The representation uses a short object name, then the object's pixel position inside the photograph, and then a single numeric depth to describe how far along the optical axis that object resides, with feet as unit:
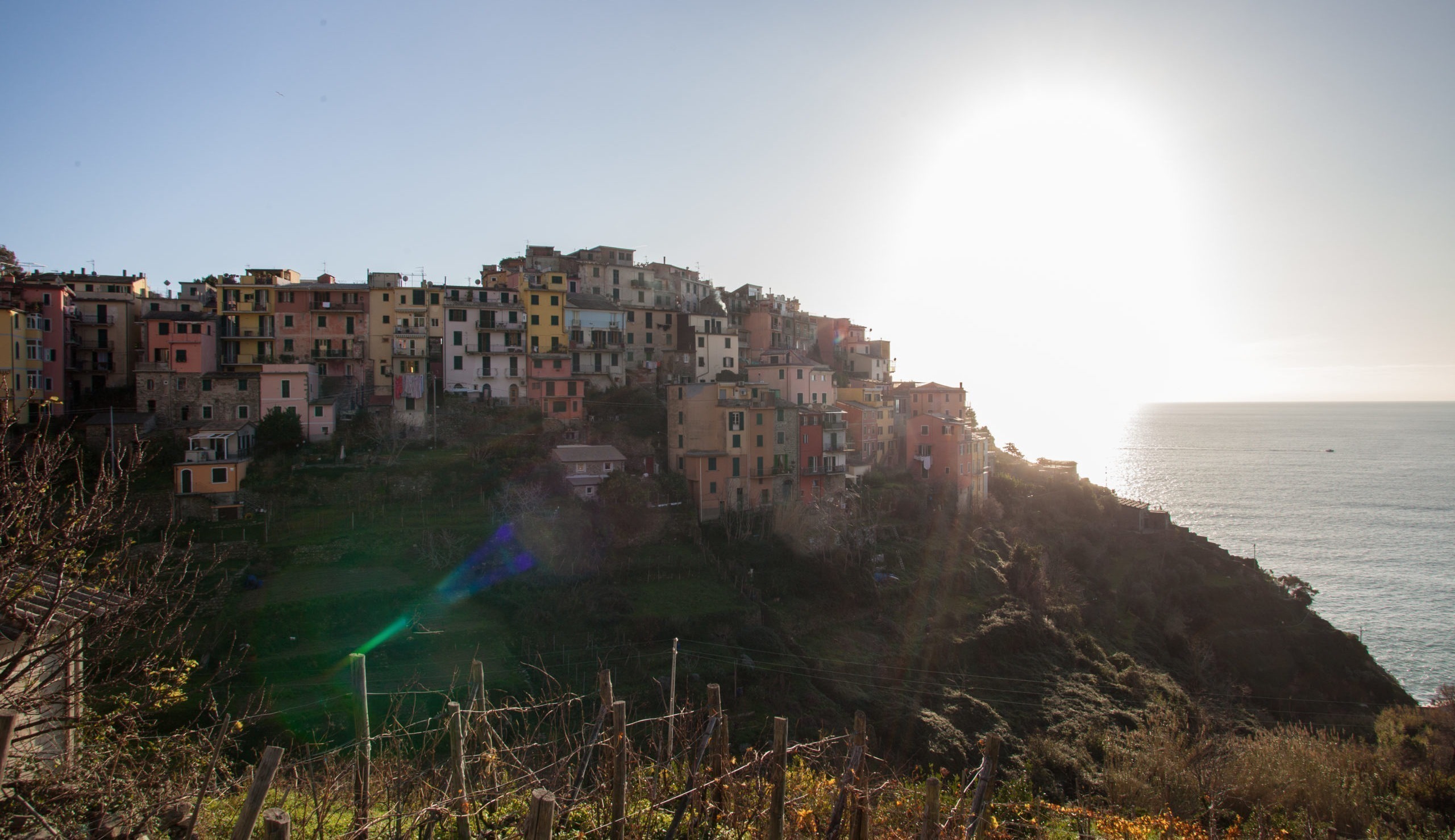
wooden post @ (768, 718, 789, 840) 24.49
